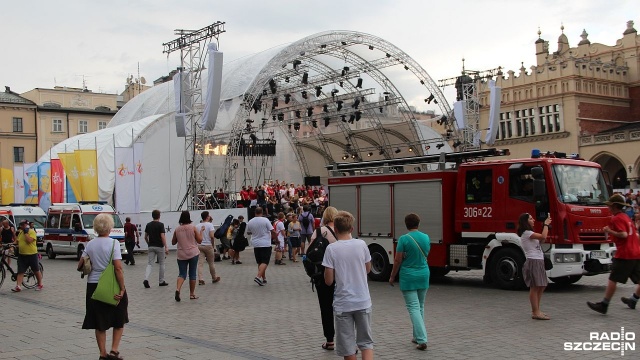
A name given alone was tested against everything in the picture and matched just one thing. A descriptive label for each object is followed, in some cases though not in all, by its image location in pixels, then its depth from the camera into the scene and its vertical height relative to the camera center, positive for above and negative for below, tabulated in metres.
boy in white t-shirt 6.61 -0.98
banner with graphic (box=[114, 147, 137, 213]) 30.09 +0.66
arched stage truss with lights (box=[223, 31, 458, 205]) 39.28 +6.60
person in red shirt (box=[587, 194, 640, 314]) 10.55 -1.03
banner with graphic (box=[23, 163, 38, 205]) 39.09 +0.67
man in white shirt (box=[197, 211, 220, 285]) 17.16 -1.31
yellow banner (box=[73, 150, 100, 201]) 31.25 +1.25
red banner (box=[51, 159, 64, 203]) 34.72 +0.75
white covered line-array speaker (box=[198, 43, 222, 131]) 29.53 +4.64
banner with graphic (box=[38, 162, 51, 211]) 37.47 +0.69
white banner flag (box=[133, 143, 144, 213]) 30.67 +1.14
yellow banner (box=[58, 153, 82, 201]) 31.28 +1.08
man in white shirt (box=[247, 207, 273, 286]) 16.42 -1.17
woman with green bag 7.88 -1.14
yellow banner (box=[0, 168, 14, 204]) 43.56 +0.75
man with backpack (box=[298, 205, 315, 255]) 24.78 -1.22
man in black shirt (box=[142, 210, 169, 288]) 16.06 -1.07
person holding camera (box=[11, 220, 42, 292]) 16.28 -1.42
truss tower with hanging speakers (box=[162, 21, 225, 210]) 31.08 +5.21
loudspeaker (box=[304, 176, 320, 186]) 51.53 +0.84
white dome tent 38.62 +4.81
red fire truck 13.76 -0.47
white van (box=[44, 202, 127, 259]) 26.55 -1.24
